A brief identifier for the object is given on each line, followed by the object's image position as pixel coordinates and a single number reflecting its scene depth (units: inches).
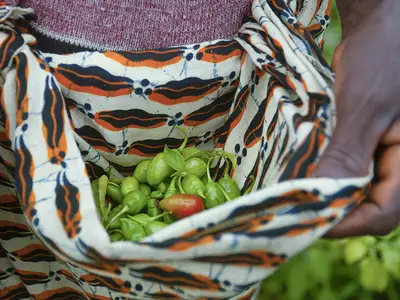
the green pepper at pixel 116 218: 25.4
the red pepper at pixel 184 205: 25.0
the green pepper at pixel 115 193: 27.6
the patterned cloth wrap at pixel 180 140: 19.3
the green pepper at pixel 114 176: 28.4
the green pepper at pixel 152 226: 24.7
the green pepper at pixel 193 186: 26.5
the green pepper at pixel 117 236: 25.2
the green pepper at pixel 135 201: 26.2
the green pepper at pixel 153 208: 26.6
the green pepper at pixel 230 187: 26.5
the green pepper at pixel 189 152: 28.7
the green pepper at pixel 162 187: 27.6
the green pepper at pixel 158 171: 27.2
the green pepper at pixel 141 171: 28.4
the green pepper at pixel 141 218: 25.4
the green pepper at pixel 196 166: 27.6
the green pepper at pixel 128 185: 27.4
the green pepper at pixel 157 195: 27.5
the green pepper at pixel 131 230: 24.6
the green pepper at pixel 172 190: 26.8
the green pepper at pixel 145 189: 28.0
